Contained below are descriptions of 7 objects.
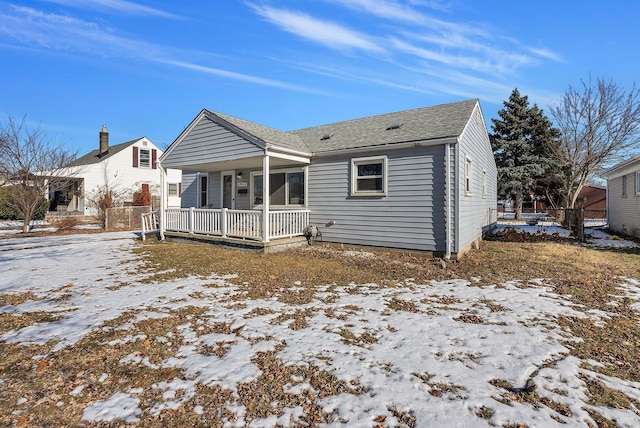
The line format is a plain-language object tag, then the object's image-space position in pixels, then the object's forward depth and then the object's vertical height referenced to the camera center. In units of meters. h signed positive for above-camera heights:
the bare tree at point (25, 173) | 15.80 +1.92
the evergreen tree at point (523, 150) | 28.41 +5.17
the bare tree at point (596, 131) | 22.16 +5.36
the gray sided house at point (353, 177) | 8.88 +1.00
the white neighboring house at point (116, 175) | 25.64 +2.92
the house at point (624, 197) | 13.52 +0.44
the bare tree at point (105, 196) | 17.88 +0.97
